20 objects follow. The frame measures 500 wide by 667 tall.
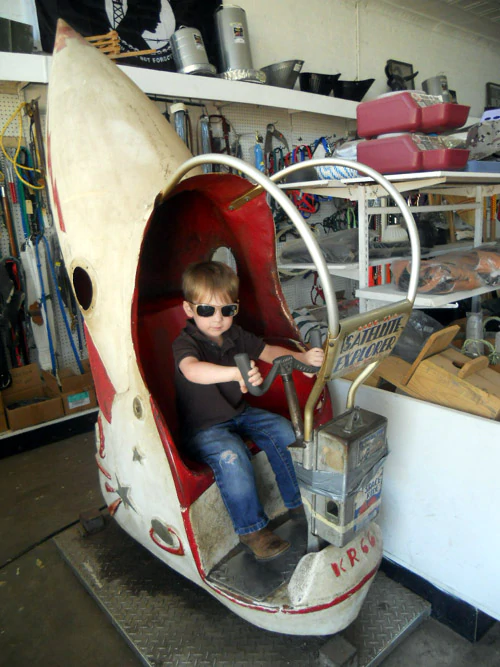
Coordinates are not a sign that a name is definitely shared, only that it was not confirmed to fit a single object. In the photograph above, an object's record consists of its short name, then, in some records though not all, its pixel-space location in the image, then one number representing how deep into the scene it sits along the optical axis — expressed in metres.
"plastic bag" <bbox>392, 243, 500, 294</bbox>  2.44
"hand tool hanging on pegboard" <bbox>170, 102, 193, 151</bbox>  3.72
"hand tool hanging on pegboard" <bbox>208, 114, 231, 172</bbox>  4.11
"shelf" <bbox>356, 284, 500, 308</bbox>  2.30
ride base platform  1.61
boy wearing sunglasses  1.62
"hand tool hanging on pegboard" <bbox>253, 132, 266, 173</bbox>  4.34
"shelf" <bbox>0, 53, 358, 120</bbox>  2.78
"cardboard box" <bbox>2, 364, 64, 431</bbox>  3.27
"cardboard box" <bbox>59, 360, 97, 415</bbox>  3.48
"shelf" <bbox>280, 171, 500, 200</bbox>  2.20
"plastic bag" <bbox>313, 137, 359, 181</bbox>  2.56
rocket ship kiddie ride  1.36
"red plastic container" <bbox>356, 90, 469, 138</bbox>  2.28
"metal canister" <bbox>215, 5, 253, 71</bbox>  3.99
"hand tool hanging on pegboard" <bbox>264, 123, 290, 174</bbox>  4.45
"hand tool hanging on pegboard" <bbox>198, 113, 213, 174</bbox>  3.97
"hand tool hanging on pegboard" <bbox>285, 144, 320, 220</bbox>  4.53
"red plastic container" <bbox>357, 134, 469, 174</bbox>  2.19
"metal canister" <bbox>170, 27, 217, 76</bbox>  3.65
